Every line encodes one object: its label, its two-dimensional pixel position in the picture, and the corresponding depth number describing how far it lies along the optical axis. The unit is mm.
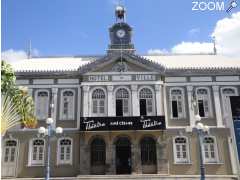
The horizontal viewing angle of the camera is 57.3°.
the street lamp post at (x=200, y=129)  11002
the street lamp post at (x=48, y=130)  11569
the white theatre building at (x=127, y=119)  16048
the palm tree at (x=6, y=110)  8113
